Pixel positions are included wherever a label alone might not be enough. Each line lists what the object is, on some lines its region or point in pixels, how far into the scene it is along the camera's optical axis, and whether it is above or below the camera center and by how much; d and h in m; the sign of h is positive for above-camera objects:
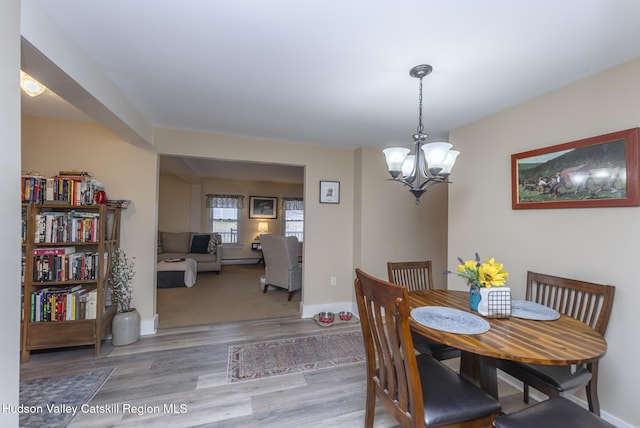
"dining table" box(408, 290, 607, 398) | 1.11 -0.55
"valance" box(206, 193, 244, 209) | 7.39 +0.48
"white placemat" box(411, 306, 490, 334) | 1.36 -0.55
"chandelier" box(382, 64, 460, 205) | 1.70 +0.40
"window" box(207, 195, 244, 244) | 7.44 +0.10
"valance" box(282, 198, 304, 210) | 8.05 +0.45
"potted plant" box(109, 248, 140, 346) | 2.68 -0.89
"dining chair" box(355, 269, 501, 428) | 1.15 -0.82
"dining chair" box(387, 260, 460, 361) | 2.41 -0.50
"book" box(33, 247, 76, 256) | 2.35 -0.32
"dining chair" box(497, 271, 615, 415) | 1.44 -0.59
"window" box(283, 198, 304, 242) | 8.06 +0.11
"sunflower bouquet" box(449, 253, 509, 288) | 1.57 -0.31
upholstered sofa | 6.18 -0.71
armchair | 4.40 -0.73
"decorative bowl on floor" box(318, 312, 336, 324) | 3.33 -1.24
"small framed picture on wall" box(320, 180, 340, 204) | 3.70 +0.38
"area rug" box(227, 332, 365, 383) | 2.31 -1.31
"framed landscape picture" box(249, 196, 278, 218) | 7.84 +0.34
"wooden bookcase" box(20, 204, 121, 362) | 2.32 -0.50
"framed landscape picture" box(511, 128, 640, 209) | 1.63 +0.34
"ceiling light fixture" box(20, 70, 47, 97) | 1.95 +0.96
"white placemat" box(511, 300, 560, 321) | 1.55 -0.55
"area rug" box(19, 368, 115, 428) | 1.70 -1.29
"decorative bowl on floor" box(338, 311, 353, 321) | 3.47 -1.26
